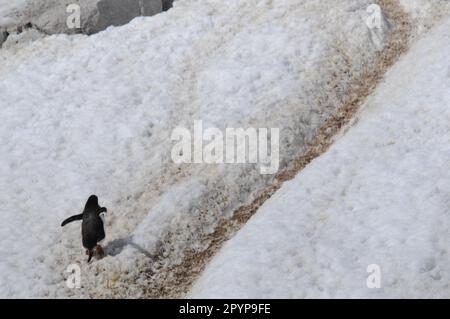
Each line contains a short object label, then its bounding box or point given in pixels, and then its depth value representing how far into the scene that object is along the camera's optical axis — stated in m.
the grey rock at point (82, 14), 32.69
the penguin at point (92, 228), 20.83
